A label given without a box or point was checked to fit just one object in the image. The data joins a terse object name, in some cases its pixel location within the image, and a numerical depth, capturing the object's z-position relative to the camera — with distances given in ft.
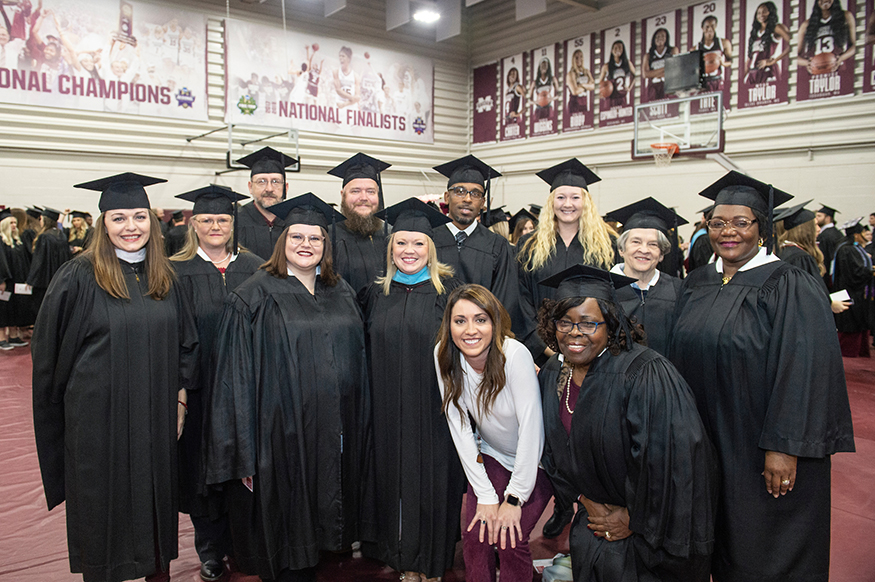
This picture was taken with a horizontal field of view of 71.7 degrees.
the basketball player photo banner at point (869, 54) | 31.19
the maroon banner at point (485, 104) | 51.57
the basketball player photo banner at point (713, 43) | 36.50
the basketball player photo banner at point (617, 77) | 41.57
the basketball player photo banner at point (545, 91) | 46.39
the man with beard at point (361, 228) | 12.71
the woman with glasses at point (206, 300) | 10.44
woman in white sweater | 8.64
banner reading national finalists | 40.81
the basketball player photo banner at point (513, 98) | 49.21
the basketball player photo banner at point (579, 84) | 44.01
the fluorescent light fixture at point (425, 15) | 43.16
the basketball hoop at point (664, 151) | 37.35
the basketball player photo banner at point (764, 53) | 34.45
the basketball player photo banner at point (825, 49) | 31.99
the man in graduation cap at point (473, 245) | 12.28
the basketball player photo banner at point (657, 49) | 39.01
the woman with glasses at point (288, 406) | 9.18
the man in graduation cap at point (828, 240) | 28.94
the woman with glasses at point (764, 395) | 7.41
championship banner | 32.99
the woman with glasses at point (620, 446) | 7.14
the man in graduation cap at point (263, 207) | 14.78
